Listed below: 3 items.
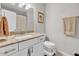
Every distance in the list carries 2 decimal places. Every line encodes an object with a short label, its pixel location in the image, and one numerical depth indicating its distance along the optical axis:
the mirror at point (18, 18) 1.12
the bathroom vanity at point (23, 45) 1.07
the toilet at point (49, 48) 1.23
